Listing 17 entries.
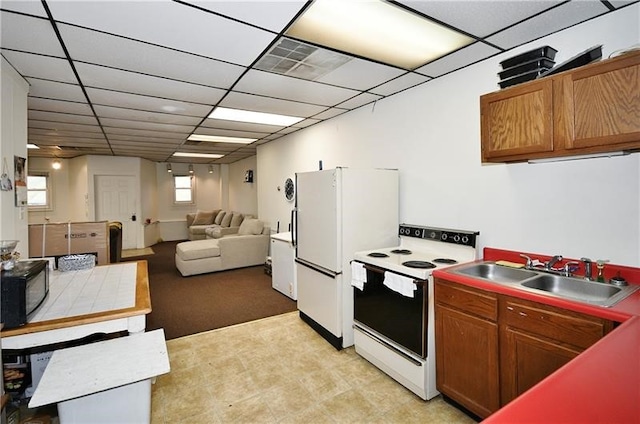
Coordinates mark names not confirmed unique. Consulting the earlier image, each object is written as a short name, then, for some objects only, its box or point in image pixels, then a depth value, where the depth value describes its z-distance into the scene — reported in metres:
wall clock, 5.41
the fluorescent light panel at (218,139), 5.58
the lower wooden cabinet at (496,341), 1.58
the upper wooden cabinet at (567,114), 1.59
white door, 8.02
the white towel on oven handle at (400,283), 2.31
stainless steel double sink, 1.70
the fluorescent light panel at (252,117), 3.95
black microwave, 1.61
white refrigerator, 2.99
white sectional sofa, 5.78
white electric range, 2.27
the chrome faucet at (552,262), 2.06
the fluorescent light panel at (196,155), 7.90
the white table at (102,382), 1.36
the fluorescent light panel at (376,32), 1.83
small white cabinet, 4.37
